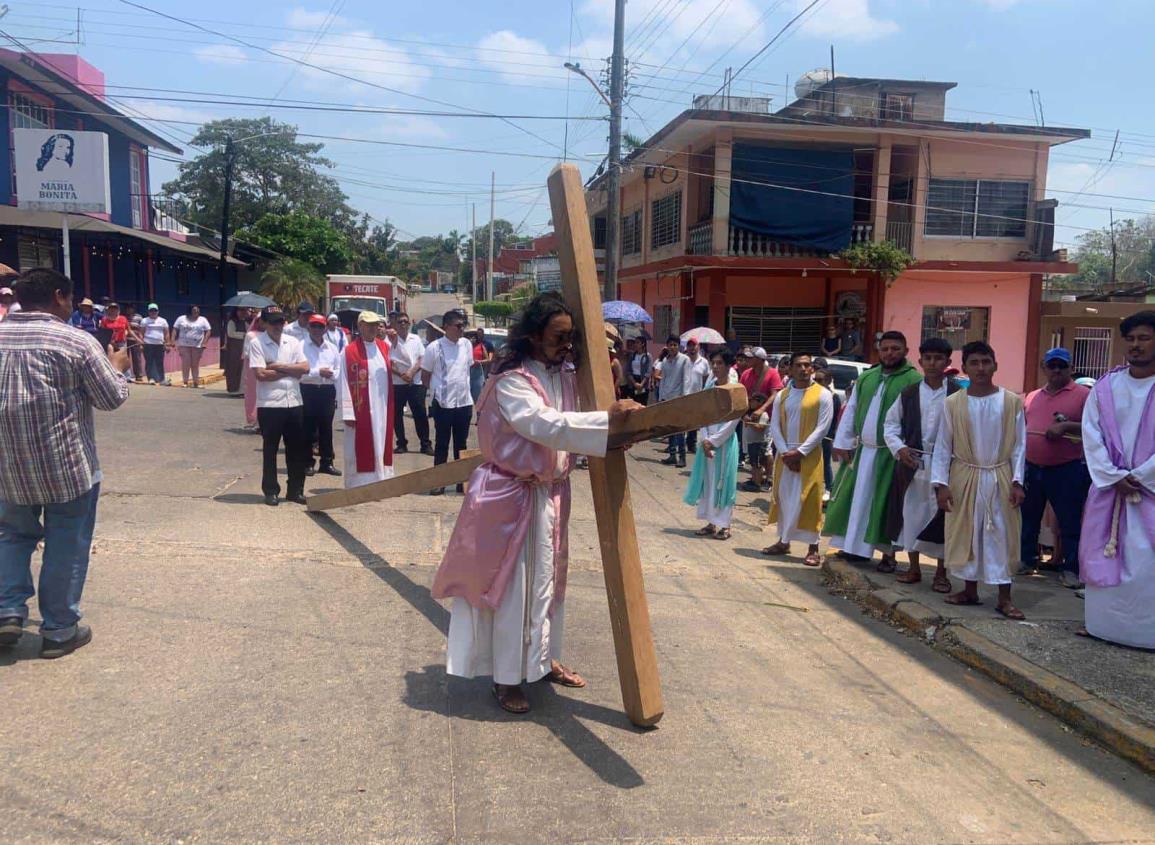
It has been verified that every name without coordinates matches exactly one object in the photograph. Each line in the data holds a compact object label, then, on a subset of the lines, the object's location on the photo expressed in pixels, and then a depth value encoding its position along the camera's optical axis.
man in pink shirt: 6.81
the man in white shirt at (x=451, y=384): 8.97
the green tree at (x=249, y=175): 48.00
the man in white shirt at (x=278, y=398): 7.73
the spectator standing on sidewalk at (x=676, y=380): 13.08
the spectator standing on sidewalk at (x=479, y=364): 12.27
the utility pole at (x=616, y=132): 20.47
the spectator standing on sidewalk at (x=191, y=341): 19.03
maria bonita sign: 18.77
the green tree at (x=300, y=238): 41.34
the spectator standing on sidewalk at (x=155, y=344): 18.52
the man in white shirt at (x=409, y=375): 10.94
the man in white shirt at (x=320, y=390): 9.11
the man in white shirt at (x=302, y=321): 9.44
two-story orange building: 22.17
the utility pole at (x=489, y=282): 65.01
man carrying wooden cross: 3.77
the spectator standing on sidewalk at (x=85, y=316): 15.47
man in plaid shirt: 4.06
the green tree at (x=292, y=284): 32.38
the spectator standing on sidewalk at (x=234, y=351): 16.80
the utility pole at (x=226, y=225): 28.56
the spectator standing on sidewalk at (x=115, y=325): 16.94
